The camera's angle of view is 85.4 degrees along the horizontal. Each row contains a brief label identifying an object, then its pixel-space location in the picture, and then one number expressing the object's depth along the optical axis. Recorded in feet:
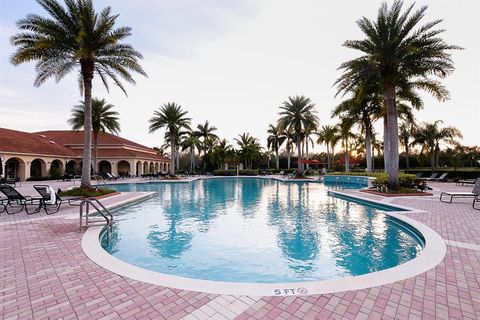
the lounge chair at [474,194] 35.80
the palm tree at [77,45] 45.68
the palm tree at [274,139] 166.40
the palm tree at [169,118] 115.55
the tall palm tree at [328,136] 109.09
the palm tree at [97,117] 103.04
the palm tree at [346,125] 83.74
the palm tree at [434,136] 111.55
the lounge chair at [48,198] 32.90
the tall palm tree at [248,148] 160.76
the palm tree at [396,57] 48.29
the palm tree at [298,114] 111.55
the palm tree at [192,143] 154.43
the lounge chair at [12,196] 33.14
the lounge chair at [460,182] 64.30
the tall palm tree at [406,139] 129.03
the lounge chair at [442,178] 80.64
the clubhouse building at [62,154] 98.27
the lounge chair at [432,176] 83.45
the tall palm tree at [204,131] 165.58
